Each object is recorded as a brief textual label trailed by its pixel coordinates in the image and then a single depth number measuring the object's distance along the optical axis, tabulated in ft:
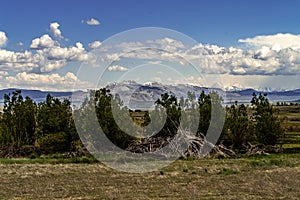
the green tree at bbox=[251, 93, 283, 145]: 139.64
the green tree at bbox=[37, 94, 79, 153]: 134.92
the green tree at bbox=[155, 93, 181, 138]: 130.40
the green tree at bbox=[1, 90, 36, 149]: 141.51
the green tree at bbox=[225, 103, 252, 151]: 140.67
